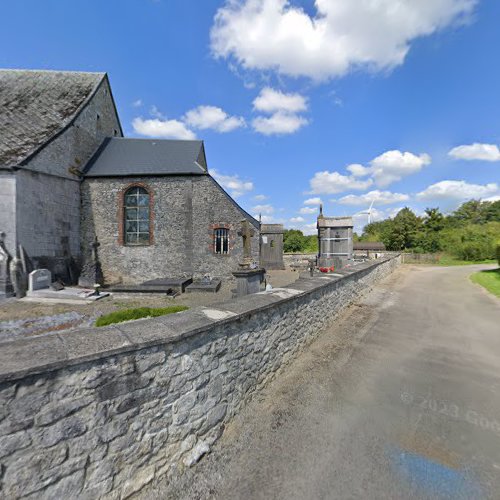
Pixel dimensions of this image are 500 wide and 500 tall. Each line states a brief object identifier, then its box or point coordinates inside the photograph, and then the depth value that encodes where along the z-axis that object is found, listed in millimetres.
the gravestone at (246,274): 9633
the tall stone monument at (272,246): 23516
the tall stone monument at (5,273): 10108
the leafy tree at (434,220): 41938
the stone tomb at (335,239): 18469
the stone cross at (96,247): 15141
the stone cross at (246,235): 10502
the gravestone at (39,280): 10703
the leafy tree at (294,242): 46156
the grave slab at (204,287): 12398
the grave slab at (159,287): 11562
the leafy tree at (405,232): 40475
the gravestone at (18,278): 10422
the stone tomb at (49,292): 10211
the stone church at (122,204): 14219
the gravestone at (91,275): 13357
